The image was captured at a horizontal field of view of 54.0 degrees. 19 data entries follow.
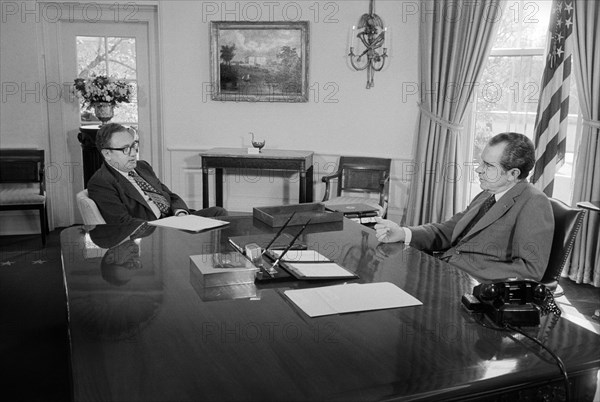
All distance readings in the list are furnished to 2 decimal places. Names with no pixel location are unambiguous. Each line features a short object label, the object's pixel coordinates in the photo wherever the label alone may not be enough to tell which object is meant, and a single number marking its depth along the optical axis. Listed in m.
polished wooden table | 1.31
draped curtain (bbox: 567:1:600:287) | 4.49
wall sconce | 6.04
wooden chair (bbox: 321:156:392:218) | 6.03
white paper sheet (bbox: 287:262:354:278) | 2.10
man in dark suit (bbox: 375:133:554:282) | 2.47
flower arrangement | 5.88
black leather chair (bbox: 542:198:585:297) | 2.57
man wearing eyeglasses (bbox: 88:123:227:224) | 3.37
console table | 5.93
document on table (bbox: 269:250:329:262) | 2.30
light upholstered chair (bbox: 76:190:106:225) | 3.27
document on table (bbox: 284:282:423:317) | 1.78
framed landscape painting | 6.25
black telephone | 1.67
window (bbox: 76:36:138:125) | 6.32
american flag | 4.73
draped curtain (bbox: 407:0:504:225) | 5.43
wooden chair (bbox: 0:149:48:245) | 5.56
